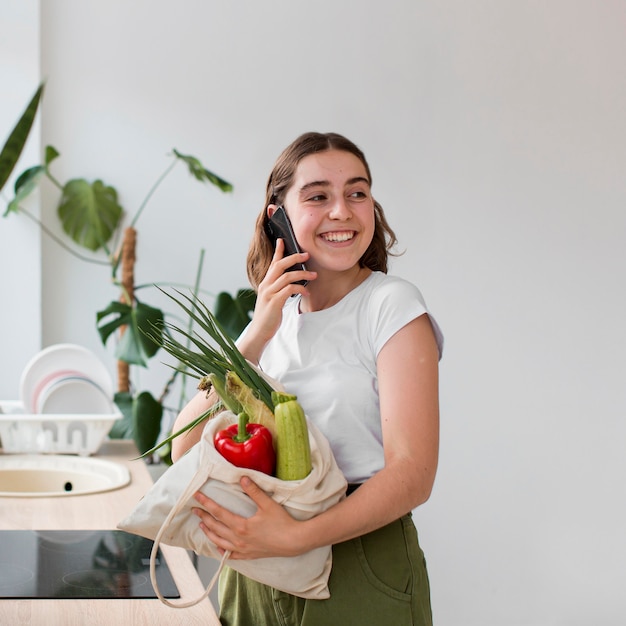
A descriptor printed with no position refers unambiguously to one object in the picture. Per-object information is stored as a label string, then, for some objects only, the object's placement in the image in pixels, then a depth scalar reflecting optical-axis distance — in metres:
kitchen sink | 2.25
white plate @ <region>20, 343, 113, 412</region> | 2.54
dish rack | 2.39
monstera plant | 2.68
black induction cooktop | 1.32
